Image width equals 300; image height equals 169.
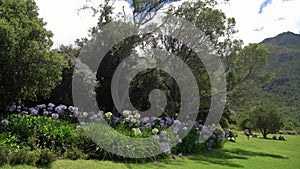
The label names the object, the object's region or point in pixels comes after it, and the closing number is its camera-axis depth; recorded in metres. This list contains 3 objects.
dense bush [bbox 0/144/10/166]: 6.68
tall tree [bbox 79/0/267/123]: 16.17
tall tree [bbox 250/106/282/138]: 33.22
